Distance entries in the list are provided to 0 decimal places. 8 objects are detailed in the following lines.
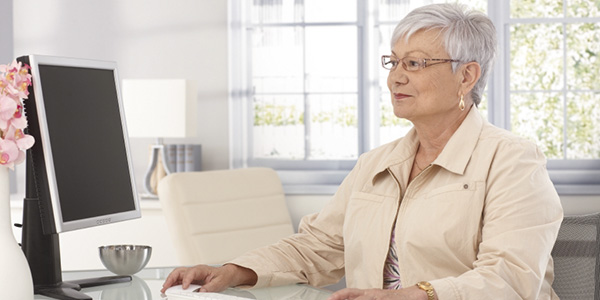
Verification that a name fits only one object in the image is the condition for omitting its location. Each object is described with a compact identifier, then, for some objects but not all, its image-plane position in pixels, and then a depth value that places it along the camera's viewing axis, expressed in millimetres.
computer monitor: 2288
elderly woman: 2284
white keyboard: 2185
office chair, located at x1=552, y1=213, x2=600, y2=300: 2483
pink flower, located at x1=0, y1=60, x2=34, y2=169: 2028
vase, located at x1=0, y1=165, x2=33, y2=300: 2051
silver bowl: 2541
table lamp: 4423
